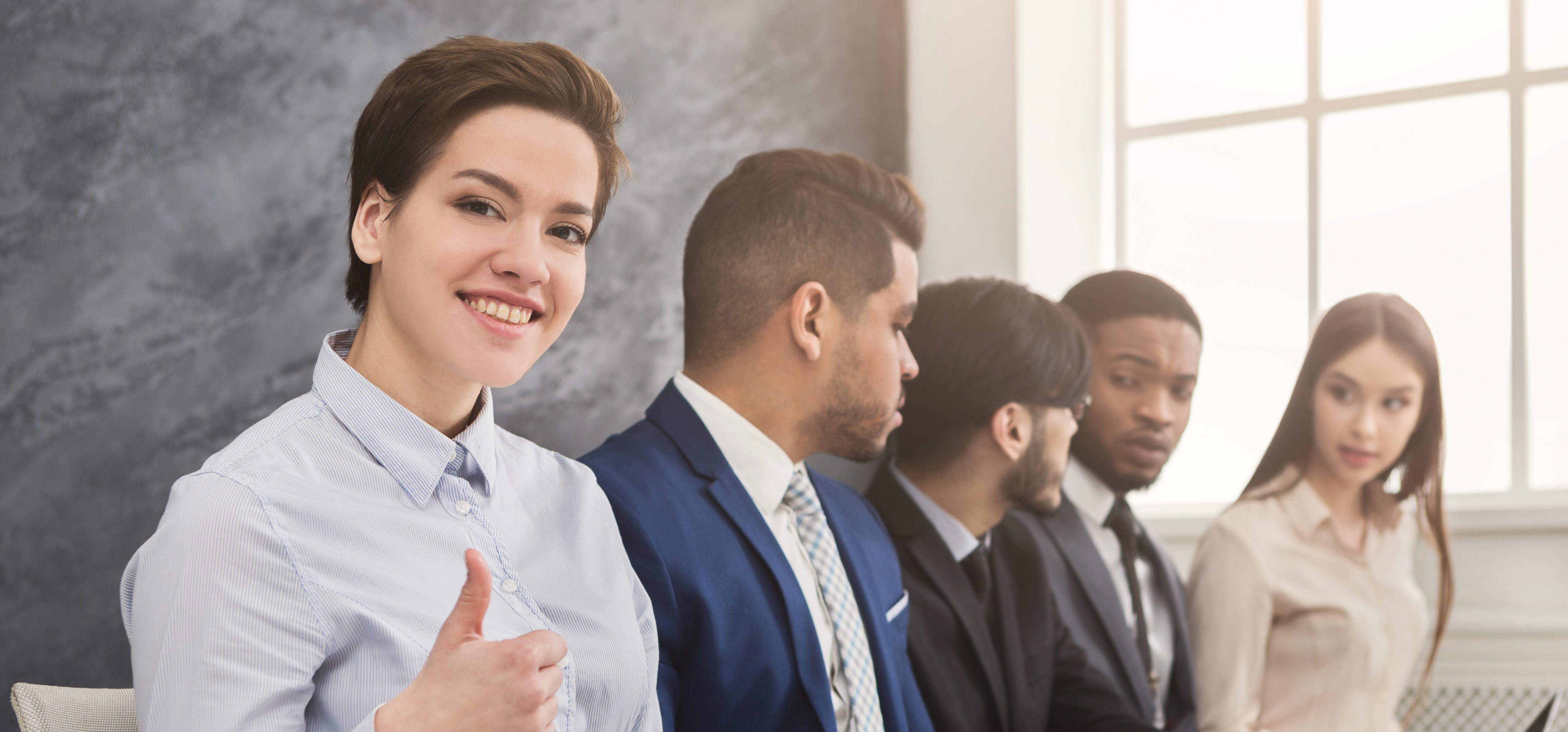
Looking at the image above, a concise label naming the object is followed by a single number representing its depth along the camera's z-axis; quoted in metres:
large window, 2.97
